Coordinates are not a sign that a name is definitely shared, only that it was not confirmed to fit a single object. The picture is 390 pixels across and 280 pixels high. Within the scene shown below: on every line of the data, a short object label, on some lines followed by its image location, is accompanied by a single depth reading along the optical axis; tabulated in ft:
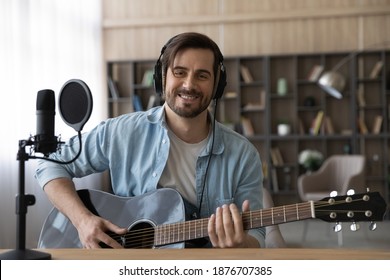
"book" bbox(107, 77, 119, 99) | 24.73
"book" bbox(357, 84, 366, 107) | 23.34
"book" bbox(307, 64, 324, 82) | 23.35
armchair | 19.40
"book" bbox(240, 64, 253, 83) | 24.02
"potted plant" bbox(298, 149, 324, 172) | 22.30
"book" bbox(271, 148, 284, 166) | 23.93
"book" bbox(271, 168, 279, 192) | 23.86
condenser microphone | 3.56
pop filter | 3.77
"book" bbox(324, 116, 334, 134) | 23.53
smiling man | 5.36
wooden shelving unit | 23.31
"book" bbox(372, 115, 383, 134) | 23.25
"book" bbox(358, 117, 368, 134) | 23.37
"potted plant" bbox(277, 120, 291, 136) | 23.57
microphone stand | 3.53
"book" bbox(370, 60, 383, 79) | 22.99
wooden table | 3.42
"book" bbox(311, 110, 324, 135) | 23.40
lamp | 20.43
